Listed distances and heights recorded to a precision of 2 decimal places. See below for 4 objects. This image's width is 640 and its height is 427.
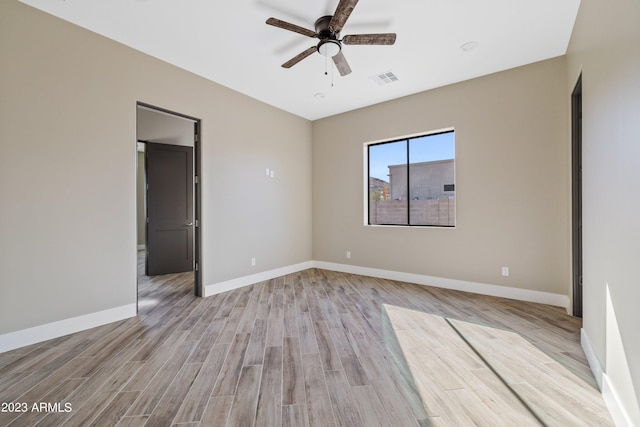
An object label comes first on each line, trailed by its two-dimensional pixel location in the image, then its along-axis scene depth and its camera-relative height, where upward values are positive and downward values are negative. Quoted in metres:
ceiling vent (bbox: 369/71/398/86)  3.89 +1.96
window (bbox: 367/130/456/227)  4.49 +0.55
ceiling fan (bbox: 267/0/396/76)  2.34 +1.70
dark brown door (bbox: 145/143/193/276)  5.26 +0.09
